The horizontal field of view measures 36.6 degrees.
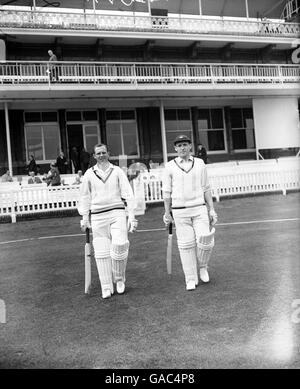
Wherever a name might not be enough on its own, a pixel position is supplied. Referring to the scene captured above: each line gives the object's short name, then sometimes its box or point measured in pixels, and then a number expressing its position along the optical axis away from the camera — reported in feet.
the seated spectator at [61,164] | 60.81
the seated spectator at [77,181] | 47.60
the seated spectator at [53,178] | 47.83
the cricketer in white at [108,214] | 16.93
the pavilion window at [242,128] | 80.96
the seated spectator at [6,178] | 56.65
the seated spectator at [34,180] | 52.25
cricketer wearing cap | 17.16
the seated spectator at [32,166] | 61.21
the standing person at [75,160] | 65.98
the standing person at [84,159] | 61.31
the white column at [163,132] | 68.64
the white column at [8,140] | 60.49
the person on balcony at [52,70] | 61.21
